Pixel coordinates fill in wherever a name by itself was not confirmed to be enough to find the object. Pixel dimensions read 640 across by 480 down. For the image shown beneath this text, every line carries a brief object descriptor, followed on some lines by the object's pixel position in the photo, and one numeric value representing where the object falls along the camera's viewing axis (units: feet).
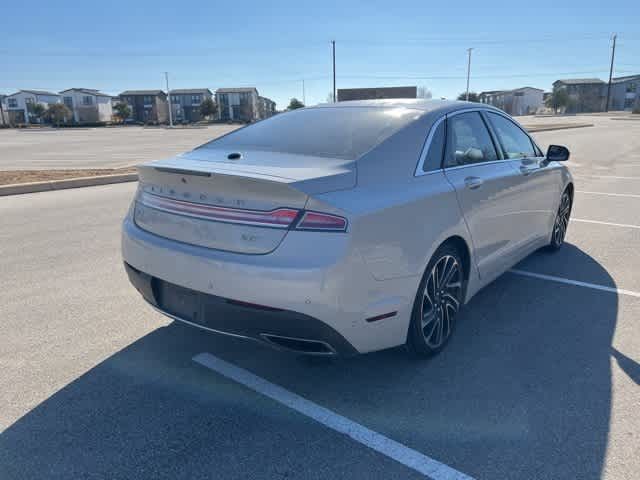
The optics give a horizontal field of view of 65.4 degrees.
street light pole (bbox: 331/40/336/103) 181.45
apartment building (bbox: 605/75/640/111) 343.46
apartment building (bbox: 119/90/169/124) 350.43
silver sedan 8.16
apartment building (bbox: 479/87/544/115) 374.84
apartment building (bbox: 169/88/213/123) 356.38
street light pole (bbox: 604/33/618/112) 286.25
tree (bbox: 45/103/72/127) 271.08
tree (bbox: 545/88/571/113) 313.12
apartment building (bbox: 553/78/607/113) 340.18
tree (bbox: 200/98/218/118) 301.22
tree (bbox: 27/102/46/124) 299.99
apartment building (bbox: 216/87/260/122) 342.64
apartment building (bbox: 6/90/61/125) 330.95
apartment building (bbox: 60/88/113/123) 349.41
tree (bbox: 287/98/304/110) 287.57
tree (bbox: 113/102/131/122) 300.26
